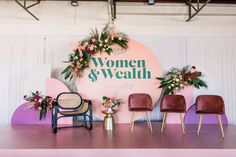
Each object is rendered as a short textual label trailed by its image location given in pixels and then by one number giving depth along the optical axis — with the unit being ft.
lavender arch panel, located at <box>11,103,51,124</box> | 16.48
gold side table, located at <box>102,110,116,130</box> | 14.47
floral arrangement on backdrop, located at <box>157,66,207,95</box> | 16.39
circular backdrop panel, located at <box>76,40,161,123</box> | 16.71
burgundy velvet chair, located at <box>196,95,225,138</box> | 13.25
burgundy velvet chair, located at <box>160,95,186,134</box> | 14.30
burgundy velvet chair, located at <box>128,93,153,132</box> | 15.23
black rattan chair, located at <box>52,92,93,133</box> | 13.35
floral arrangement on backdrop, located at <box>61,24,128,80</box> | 16.38
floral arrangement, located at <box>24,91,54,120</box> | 15.78
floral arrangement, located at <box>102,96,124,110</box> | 15.16
